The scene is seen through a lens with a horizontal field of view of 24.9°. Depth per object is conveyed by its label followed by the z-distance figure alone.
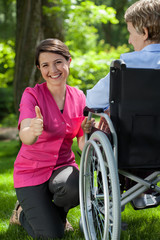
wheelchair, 1.76
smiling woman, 2.39
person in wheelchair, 1.83
